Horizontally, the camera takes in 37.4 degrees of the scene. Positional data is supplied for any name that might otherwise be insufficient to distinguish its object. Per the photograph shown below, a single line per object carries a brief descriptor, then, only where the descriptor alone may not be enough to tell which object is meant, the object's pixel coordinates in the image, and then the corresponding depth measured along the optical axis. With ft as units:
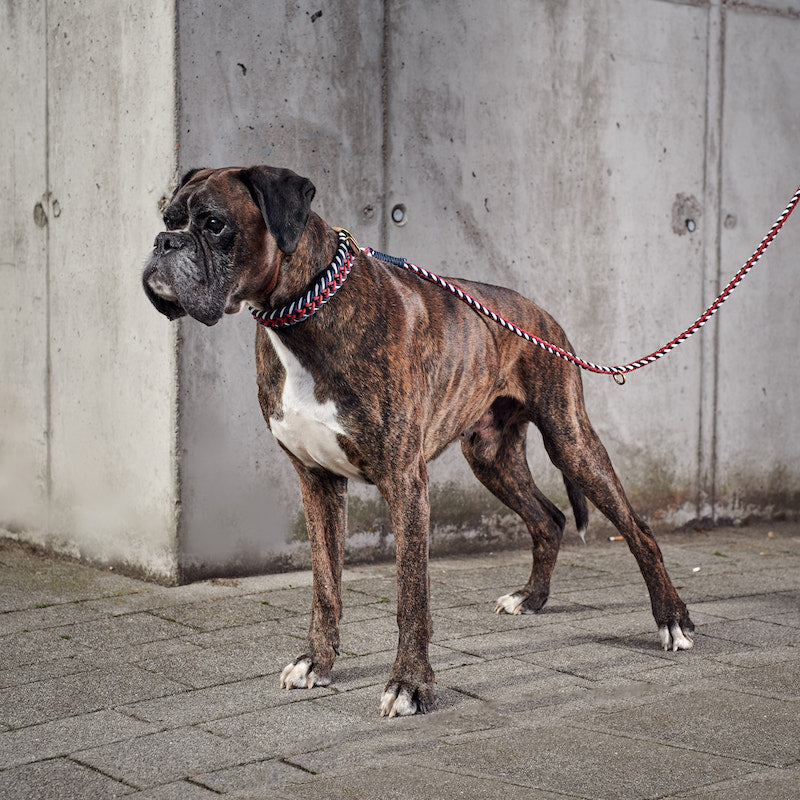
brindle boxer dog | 12.67
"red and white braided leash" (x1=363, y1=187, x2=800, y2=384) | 15.23
